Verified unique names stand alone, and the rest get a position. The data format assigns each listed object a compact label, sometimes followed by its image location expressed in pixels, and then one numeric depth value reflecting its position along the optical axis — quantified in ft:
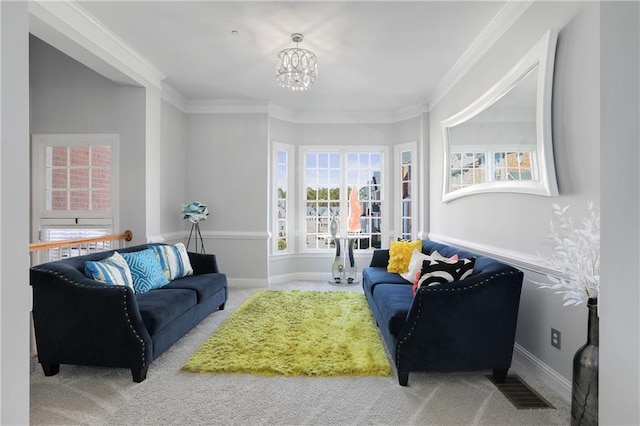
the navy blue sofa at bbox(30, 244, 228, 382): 7.89
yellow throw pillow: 13.26
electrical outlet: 7.47
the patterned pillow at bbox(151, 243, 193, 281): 11.85
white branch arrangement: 5.32
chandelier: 10.68
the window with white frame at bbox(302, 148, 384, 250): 19.42
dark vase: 5.51
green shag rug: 8.50
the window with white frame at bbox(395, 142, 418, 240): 18.11
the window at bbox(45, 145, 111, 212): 13.73
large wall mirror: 7.46
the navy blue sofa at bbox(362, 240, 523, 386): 7.62
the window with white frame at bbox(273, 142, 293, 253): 18.78
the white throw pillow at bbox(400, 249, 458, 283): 11.41
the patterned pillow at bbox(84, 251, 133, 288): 8.75
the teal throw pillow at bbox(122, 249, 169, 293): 10.28
